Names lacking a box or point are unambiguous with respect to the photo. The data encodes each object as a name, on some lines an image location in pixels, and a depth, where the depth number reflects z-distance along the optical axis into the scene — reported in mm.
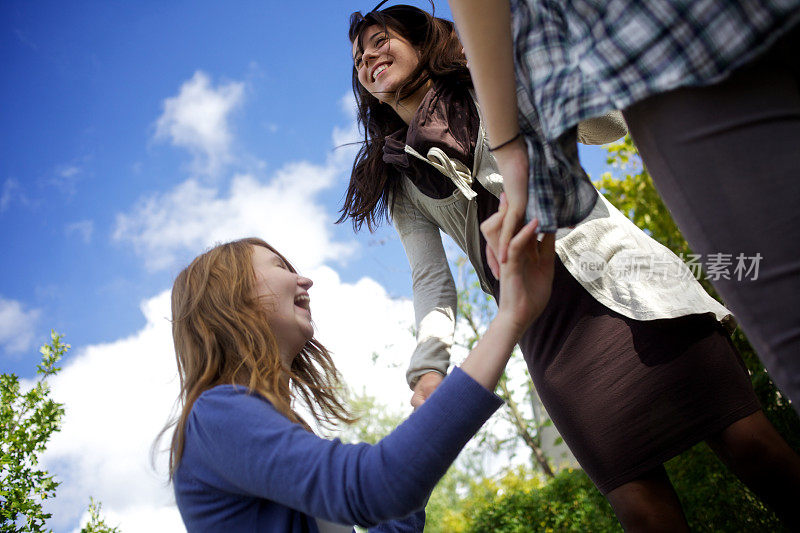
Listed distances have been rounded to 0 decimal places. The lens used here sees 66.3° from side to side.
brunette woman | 1518
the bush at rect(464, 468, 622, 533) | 4309
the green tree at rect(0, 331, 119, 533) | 3684
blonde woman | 1180
